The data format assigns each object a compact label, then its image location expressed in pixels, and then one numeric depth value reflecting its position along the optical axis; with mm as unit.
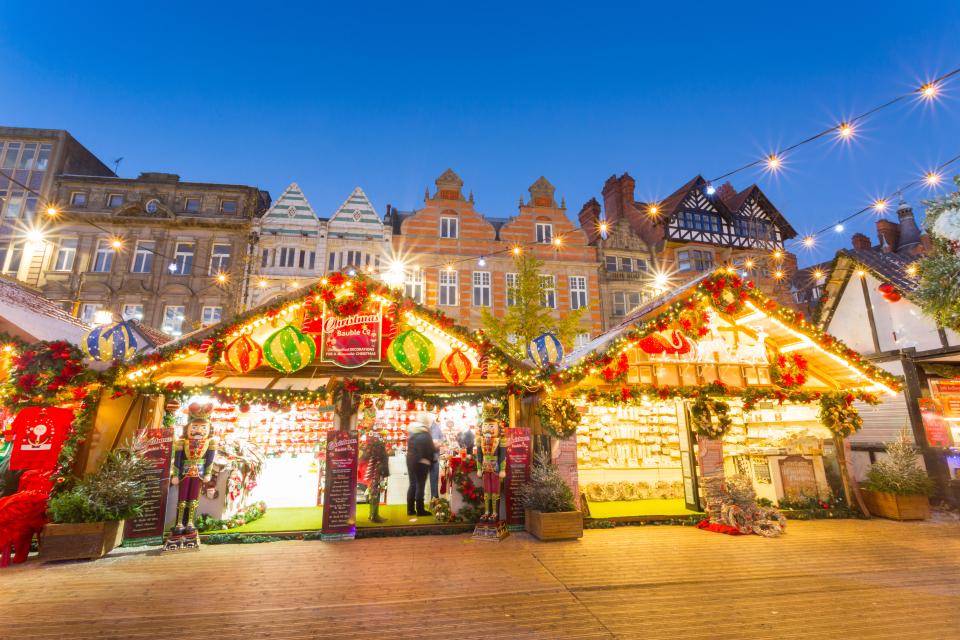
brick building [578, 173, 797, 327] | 23078
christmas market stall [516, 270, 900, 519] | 7785
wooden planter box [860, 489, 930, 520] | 8148
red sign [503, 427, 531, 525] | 7598
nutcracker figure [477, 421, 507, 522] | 7250
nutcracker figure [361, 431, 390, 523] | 7957
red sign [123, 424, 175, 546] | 6504
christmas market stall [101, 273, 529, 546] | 6859
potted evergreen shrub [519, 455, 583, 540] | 6883
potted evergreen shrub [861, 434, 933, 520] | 8164
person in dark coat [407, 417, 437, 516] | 8406
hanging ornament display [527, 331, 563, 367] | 7234
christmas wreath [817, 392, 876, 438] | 8570
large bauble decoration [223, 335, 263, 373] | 6887
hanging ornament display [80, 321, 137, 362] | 6184
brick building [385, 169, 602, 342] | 20875
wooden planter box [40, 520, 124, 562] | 5676
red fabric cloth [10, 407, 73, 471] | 6066
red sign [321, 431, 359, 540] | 7094
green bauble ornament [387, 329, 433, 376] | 7188
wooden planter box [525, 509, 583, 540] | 6852
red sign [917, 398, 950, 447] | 9391
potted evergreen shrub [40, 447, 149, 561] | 5715
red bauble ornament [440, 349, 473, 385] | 7281
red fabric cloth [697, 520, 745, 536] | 7332
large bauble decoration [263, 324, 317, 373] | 6945
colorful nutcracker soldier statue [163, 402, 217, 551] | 6527
